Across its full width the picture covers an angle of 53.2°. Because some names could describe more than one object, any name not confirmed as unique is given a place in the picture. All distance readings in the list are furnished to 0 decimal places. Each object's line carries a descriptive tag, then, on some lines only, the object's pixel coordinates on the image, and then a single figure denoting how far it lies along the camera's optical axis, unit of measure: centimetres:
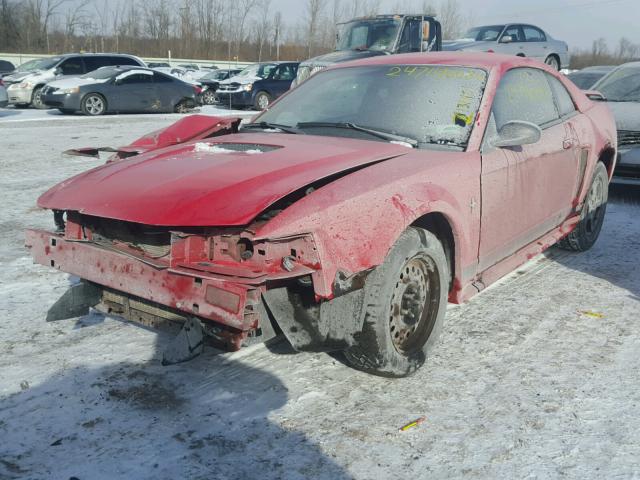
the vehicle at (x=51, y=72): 1861
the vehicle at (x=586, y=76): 1252
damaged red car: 269
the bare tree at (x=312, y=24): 5206
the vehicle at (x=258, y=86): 2080
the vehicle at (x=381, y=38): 1424
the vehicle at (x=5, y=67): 1569
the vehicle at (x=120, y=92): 1648
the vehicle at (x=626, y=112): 761
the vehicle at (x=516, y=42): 1647
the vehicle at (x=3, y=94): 1633
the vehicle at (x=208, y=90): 2223
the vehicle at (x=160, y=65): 3519
